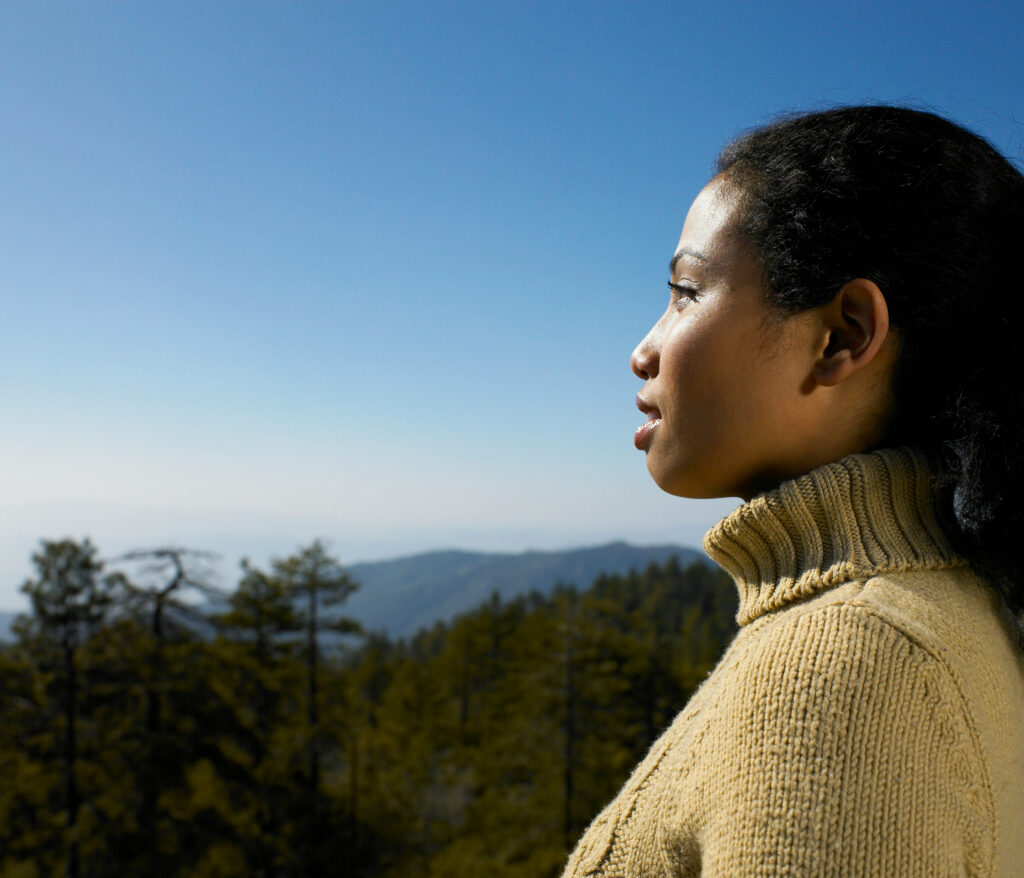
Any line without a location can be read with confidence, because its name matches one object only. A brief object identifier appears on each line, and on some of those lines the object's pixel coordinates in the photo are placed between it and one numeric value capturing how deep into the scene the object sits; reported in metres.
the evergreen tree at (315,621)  19.47
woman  1.03
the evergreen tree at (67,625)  14.05
